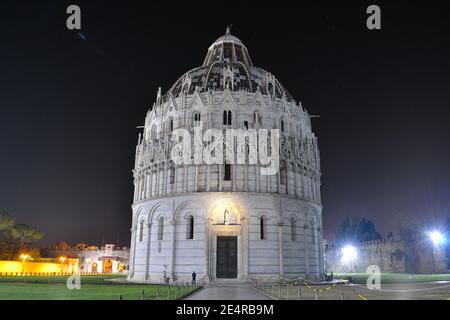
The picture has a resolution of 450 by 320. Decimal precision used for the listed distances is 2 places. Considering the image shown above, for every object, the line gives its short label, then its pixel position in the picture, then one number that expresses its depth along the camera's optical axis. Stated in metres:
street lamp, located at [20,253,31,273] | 85.03
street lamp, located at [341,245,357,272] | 86.97
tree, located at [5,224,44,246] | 99.70
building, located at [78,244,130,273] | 107.32
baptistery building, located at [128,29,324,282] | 40.28
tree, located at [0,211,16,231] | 93.86
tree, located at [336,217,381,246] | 105.03
